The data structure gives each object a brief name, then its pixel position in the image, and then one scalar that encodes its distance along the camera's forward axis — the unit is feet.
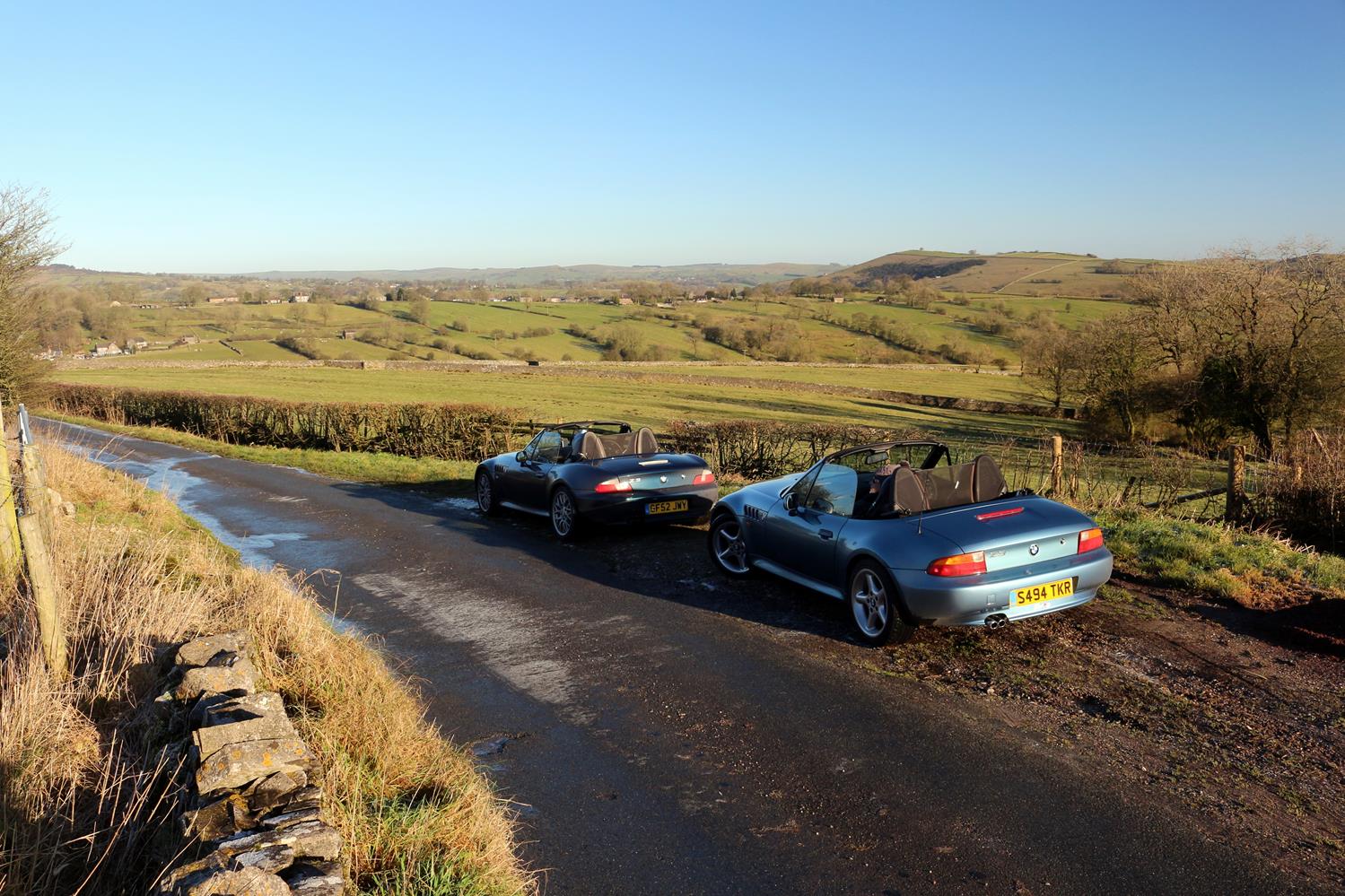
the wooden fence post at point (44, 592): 17.20
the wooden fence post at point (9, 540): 23.67
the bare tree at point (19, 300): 67.82
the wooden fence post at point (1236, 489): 37.14
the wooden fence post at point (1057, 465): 39.93
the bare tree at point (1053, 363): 142.72
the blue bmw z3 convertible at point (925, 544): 21.35
